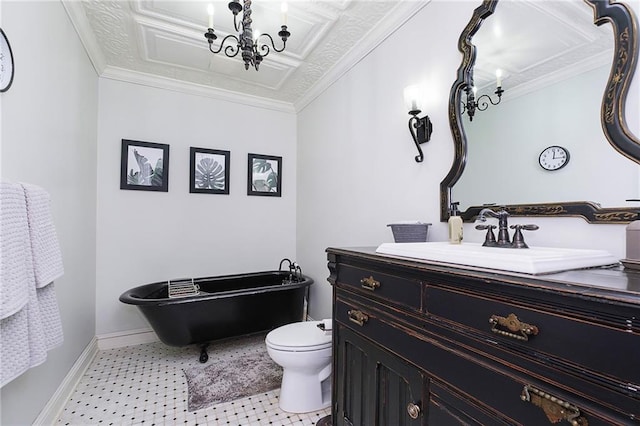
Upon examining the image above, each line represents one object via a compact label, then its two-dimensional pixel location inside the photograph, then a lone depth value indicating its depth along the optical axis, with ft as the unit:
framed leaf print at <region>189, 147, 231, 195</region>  10.28
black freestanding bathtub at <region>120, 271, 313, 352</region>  7.39
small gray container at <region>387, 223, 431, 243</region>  5.32
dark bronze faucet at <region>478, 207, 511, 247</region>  3.67
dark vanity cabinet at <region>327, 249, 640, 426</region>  1.95
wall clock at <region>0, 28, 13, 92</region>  4.05
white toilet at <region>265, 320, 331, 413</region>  5.78
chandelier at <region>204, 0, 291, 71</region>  5.11
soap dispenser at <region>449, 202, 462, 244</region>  4.52
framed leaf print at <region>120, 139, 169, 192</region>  9.38
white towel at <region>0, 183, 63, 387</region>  3.55
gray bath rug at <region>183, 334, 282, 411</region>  6.52
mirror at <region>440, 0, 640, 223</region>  3.34
